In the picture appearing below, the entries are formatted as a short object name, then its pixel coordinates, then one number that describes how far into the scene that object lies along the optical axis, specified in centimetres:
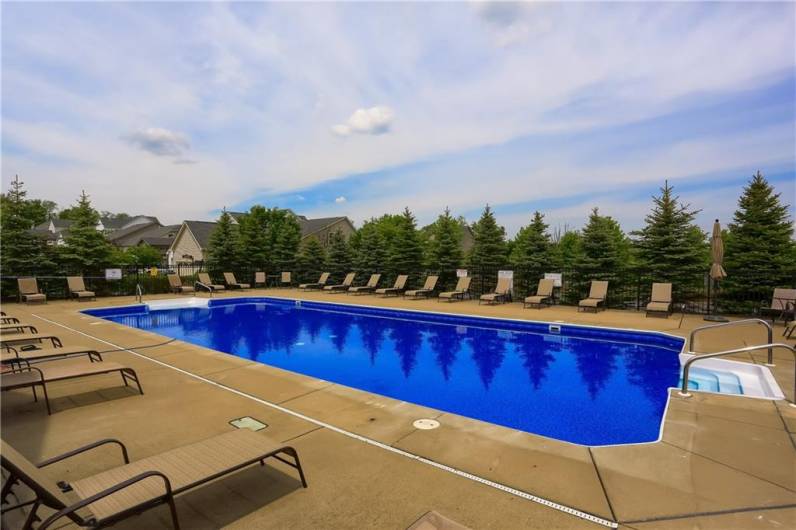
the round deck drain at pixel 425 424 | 391
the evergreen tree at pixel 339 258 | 2028
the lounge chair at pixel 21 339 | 602
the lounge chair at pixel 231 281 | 1938
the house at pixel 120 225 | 5172
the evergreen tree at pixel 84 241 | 1571
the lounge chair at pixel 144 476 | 192
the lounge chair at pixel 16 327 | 733
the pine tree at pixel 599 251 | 1318
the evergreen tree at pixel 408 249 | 1773
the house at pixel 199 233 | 3741
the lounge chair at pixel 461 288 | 1507
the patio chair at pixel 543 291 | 1322
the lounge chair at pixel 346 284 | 1838
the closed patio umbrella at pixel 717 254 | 964
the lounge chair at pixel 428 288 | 1597
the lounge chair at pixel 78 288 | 1473
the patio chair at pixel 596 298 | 1194
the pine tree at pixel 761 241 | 1090
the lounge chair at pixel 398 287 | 1642
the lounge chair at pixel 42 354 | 487
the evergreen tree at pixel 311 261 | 2133
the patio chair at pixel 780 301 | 938
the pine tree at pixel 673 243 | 1207
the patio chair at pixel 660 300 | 1074
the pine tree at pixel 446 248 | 1669
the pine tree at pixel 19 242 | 1473
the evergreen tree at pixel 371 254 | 1881
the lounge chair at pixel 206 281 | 1828
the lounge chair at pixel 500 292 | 1395
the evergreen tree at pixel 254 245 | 2098
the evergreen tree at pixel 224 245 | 2009
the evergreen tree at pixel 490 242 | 1595
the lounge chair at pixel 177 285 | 1752
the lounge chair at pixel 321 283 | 1958
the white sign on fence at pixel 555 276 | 1339
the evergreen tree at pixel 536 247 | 1448
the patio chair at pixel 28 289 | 1396
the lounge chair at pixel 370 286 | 1744
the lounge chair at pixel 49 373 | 412
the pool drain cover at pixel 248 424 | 391
